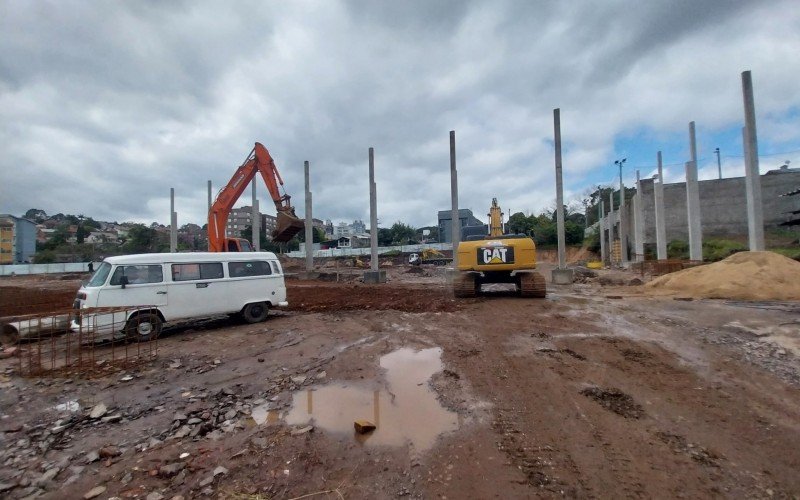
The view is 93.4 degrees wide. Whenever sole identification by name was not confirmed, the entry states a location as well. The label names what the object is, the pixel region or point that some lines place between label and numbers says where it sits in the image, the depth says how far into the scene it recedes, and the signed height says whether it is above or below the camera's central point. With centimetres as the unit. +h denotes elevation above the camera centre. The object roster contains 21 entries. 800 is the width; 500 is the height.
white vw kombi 748 -54
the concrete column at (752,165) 1545 +312
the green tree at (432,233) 8818 +507
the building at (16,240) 5250 +454
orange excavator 1605 +289
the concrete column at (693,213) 2103 +168
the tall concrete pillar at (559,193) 1716 +255
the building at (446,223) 7993 +659
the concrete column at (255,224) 2572 +261
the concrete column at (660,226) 2516 +121
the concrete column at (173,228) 2749 +268
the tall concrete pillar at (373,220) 2088 +203
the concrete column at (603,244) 3834 +31
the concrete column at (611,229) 3581 +171
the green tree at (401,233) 7838 +476
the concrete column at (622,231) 3294 +135
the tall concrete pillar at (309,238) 2261 +127
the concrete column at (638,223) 2977 +185
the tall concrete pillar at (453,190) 2005 +340
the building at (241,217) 10850 +1317
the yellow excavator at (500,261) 1194 -30
